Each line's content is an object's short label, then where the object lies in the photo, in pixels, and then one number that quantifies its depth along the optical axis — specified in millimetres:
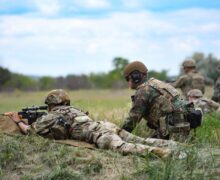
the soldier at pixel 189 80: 16297
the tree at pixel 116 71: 60994
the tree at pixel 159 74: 60762
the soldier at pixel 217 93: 17172
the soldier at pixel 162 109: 9750
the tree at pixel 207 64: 39678
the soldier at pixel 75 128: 9180
